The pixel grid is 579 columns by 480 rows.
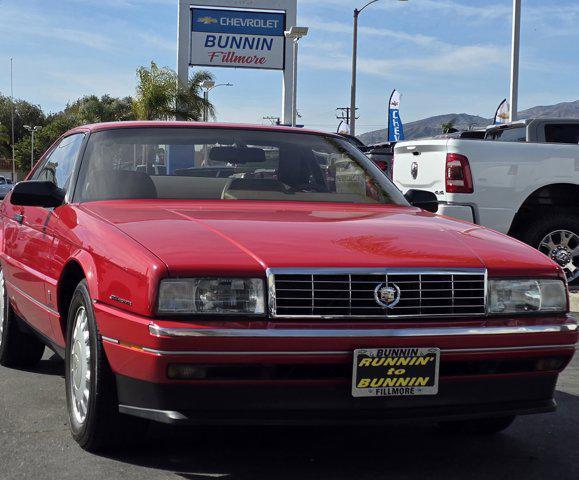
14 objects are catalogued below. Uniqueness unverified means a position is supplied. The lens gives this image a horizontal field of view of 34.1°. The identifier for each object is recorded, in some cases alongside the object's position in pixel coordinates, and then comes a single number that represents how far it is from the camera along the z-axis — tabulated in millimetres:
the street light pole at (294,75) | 34991
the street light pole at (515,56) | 19406
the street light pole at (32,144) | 86269
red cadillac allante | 3270
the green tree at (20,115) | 98938
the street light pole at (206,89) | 38594
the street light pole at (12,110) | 92375
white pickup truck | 9062
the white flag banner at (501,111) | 30759
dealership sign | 37219
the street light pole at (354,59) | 29486
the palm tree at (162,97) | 37188
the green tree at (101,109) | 66938
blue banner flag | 39781
